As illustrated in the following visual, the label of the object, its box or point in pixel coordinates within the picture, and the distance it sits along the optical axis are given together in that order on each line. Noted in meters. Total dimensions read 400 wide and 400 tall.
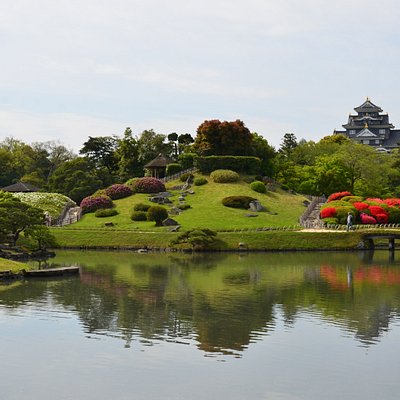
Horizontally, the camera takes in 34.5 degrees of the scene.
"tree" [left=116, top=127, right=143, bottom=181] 105.94
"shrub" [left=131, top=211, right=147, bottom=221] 76.75
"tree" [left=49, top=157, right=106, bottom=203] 90.19
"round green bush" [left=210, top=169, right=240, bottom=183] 91.19
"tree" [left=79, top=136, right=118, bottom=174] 114.38
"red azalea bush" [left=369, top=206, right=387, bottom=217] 73.75
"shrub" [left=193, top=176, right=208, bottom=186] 91.25
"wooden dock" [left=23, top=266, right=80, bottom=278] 45.09
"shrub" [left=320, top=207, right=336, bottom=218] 73.69
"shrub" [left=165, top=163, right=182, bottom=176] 96.62
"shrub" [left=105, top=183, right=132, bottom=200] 87.28
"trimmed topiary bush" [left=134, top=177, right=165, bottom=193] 88.69
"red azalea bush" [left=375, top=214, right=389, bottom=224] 73.56
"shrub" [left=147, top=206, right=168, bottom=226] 73.53
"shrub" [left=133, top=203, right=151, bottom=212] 78.75
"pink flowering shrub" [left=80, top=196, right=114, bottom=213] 83.00
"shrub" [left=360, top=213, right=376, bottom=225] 72.81
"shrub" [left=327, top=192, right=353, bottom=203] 80.50
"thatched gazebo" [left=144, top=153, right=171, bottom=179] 98.94
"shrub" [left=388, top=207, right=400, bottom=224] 74.00
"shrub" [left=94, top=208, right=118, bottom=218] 79.75
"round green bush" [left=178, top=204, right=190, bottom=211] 81.00
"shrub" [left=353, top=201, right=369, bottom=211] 74.38
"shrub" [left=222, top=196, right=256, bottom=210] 81.38
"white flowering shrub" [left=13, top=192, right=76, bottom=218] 81.44
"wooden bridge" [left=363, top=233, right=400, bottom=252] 67.94
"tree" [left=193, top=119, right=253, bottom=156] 96.44
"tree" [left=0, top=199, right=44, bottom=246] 58.28
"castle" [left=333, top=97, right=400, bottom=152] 151.75
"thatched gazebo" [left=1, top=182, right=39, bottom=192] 94.49
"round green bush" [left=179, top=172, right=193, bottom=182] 93.75
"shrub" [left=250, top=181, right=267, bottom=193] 87.88
